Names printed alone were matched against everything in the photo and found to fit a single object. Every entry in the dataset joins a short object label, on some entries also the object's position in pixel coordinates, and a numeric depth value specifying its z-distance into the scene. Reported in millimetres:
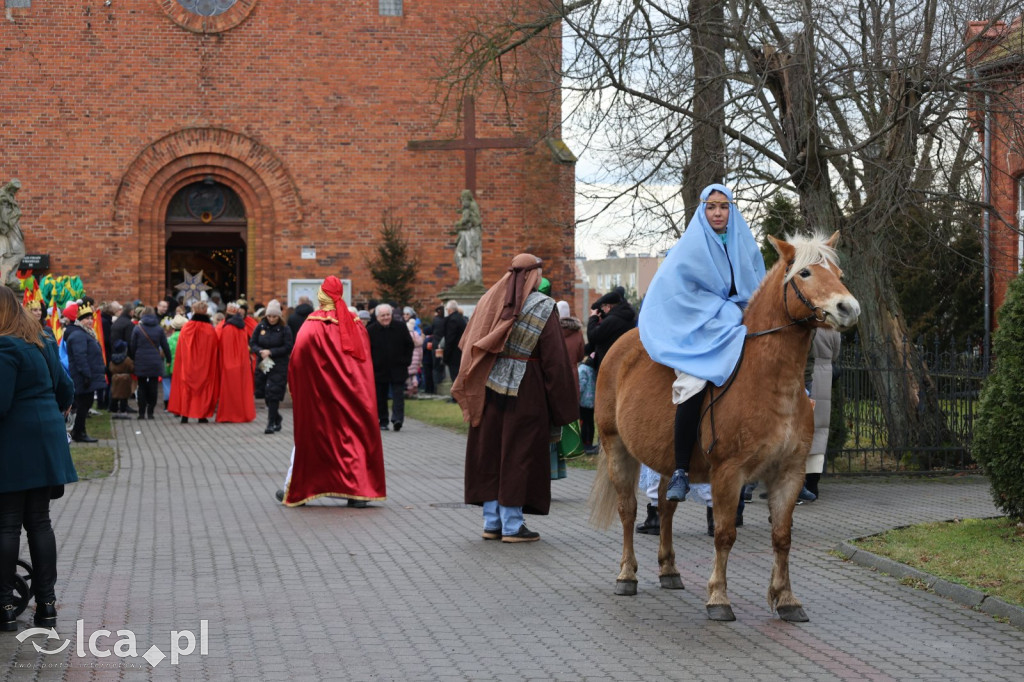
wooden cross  32094
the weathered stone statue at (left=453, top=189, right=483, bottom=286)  31094
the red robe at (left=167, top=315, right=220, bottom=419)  23438
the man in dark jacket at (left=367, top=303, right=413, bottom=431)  21000
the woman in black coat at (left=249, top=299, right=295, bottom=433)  20750
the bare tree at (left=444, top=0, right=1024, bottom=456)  14227
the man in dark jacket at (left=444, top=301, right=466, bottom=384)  23562
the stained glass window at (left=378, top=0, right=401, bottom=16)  32969
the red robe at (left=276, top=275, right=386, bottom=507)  12391
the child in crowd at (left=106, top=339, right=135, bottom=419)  23391
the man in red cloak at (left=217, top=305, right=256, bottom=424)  23406
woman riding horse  7781
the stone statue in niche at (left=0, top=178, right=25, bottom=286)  28578
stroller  7387
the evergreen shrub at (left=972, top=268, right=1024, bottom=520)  10211
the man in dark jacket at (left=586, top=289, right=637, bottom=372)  14555
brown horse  7473
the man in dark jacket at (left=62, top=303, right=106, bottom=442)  18406
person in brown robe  10477
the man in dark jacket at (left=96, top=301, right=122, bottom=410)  24312
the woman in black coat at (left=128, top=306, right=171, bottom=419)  22969
